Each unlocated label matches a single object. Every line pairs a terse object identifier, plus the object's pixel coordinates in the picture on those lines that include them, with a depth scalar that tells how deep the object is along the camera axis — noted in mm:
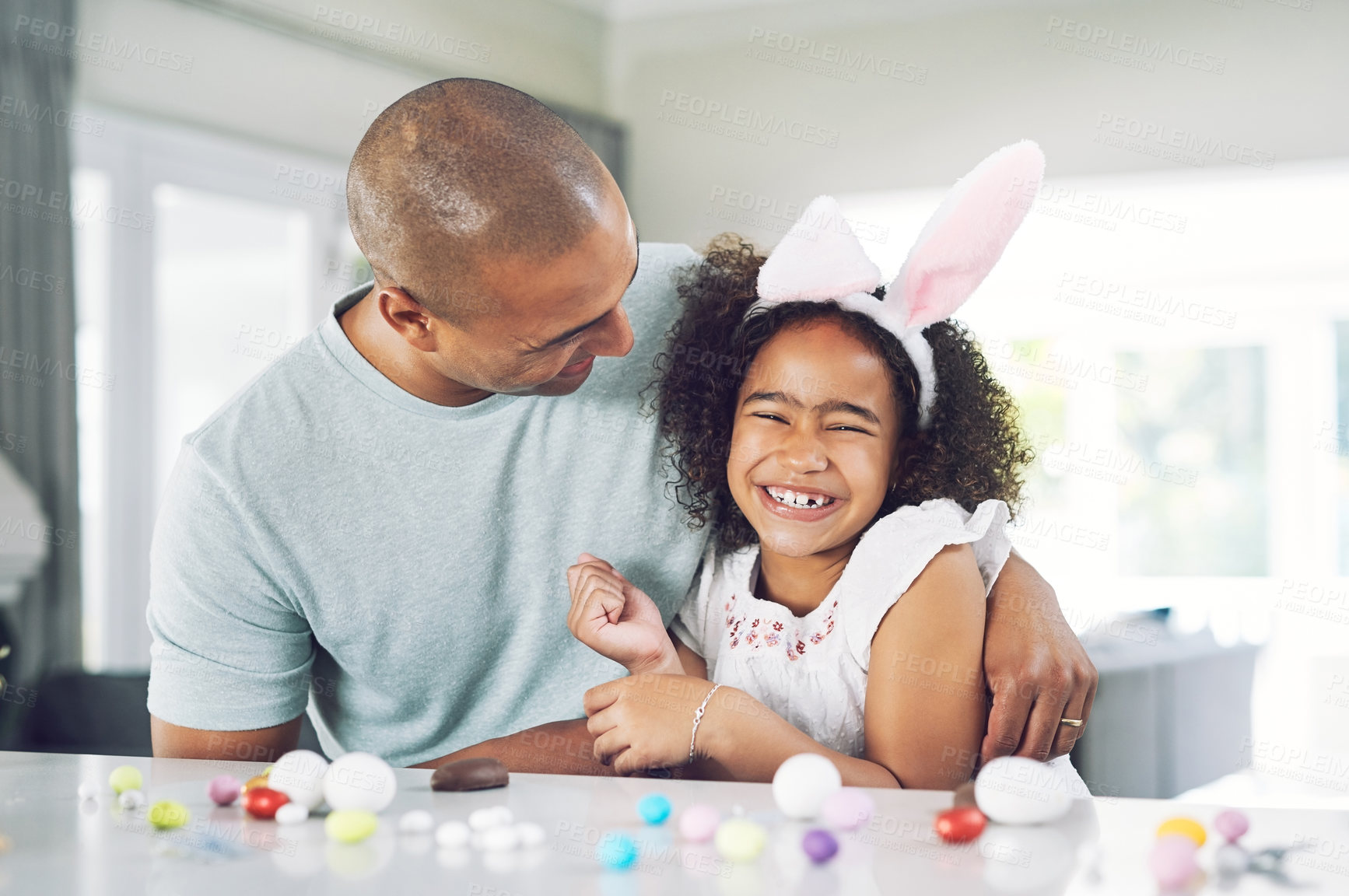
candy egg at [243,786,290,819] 729
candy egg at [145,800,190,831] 700
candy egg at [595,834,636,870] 609
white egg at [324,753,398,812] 720
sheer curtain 3115
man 967
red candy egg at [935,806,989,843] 663
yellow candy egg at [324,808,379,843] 678
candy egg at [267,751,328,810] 742
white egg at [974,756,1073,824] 694
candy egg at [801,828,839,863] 631
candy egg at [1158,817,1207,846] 634
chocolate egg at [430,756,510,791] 784
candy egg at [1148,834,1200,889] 584
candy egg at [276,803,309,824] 722
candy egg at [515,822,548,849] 658
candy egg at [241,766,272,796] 755
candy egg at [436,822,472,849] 664
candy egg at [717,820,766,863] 640
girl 988
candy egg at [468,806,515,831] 682
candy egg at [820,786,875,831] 689
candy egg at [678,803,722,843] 666
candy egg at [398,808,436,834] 694
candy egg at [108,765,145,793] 780
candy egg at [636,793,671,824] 701
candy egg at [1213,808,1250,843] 649
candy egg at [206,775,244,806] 762
